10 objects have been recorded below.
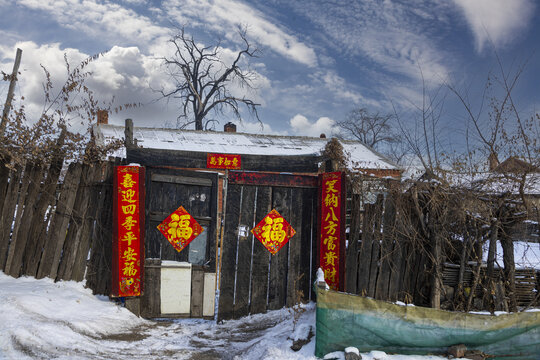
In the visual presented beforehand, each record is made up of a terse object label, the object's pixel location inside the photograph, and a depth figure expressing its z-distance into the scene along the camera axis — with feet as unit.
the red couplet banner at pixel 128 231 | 18.94
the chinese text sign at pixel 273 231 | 20.76
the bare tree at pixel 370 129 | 103.75
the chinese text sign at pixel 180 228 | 20.01
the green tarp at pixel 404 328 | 13.53
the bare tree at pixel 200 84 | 86.63
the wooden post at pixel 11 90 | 19.89
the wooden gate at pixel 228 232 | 19.98
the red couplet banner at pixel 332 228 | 19.48
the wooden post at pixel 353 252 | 19.75
